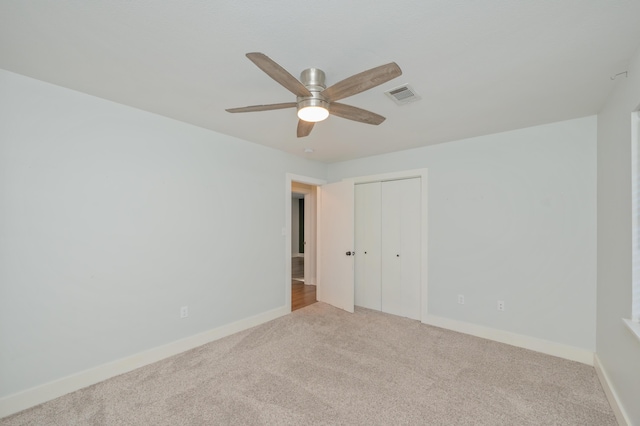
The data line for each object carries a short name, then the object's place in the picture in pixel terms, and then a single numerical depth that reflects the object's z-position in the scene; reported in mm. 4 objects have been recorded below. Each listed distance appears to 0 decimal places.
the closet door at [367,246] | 4293
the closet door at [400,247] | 3896
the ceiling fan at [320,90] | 1394
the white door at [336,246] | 4234
